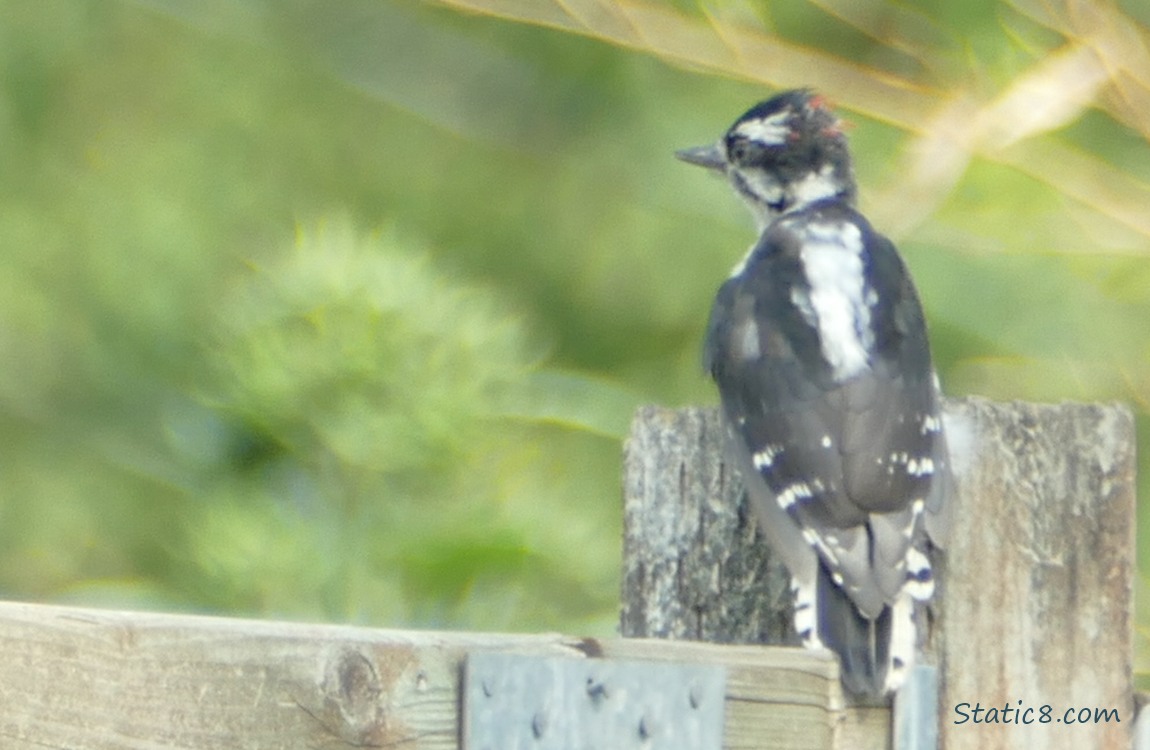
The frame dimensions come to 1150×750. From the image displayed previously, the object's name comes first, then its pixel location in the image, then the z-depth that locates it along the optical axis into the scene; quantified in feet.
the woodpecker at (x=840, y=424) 15.24
